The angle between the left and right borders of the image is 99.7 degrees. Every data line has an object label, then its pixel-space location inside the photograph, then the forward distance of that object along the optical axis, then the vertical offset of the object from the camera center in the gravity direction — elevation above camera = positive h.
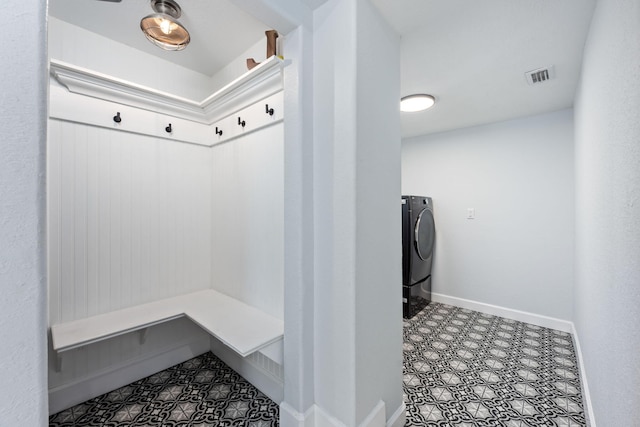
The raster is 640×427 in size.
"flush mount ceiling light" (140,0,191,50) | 1.53 +1.15
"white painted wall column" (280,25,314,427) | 1.27 -0.07
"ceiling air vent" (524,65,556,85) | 1.87 +0.98
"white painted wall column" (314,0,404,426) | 1.18 +0.00
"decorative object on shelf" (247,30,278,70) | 1.68 +1.08
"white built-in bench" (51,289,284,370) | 1.46 -0.66
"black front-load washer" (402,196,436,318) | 2.90 -0.35
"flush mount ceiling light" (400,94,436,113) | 2.31 +0.97
